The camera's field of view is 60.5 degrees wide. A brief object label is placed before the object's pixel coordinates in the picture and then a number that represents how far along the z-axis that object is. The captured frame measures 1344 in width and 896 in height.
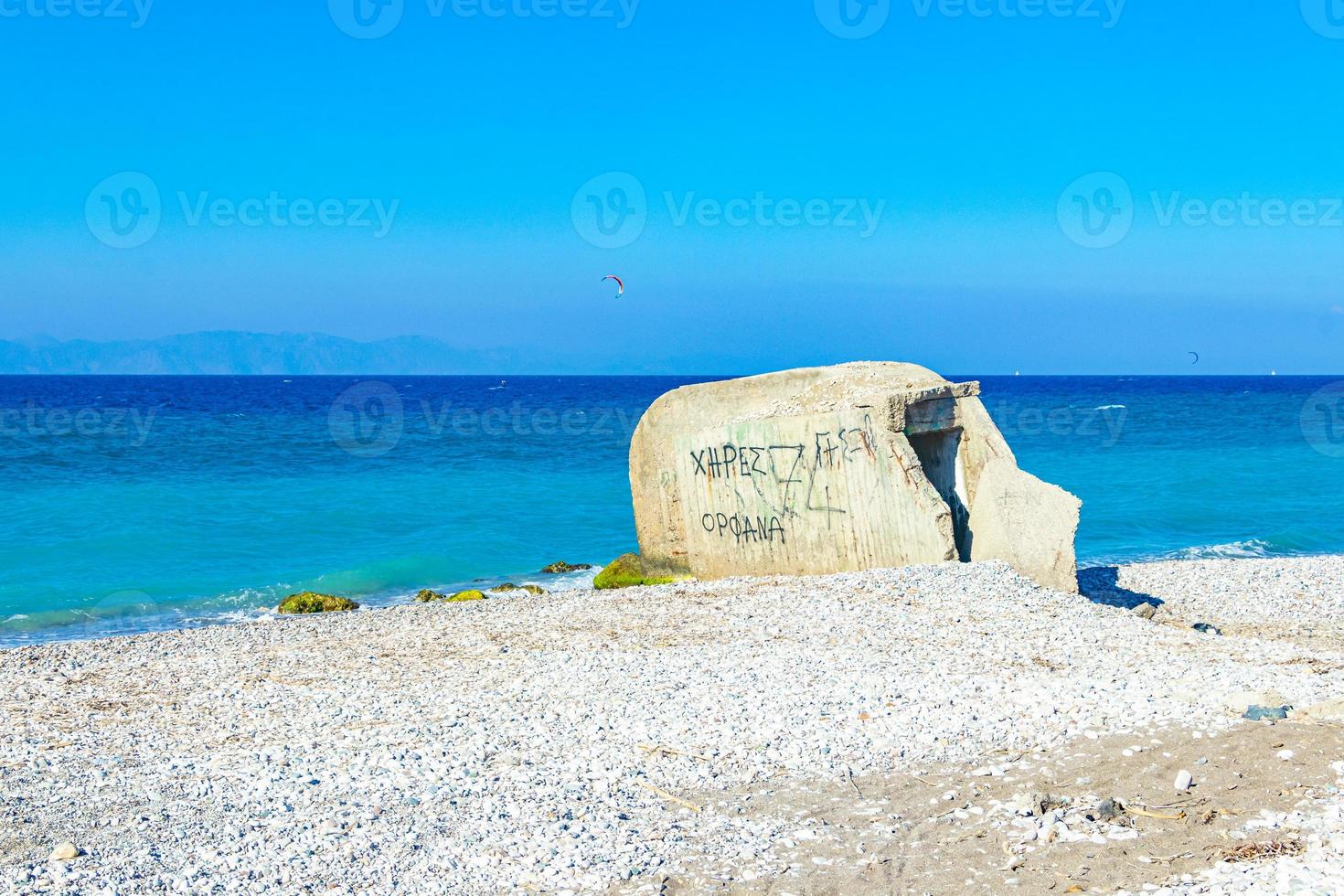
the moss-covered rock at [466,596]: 14.63
